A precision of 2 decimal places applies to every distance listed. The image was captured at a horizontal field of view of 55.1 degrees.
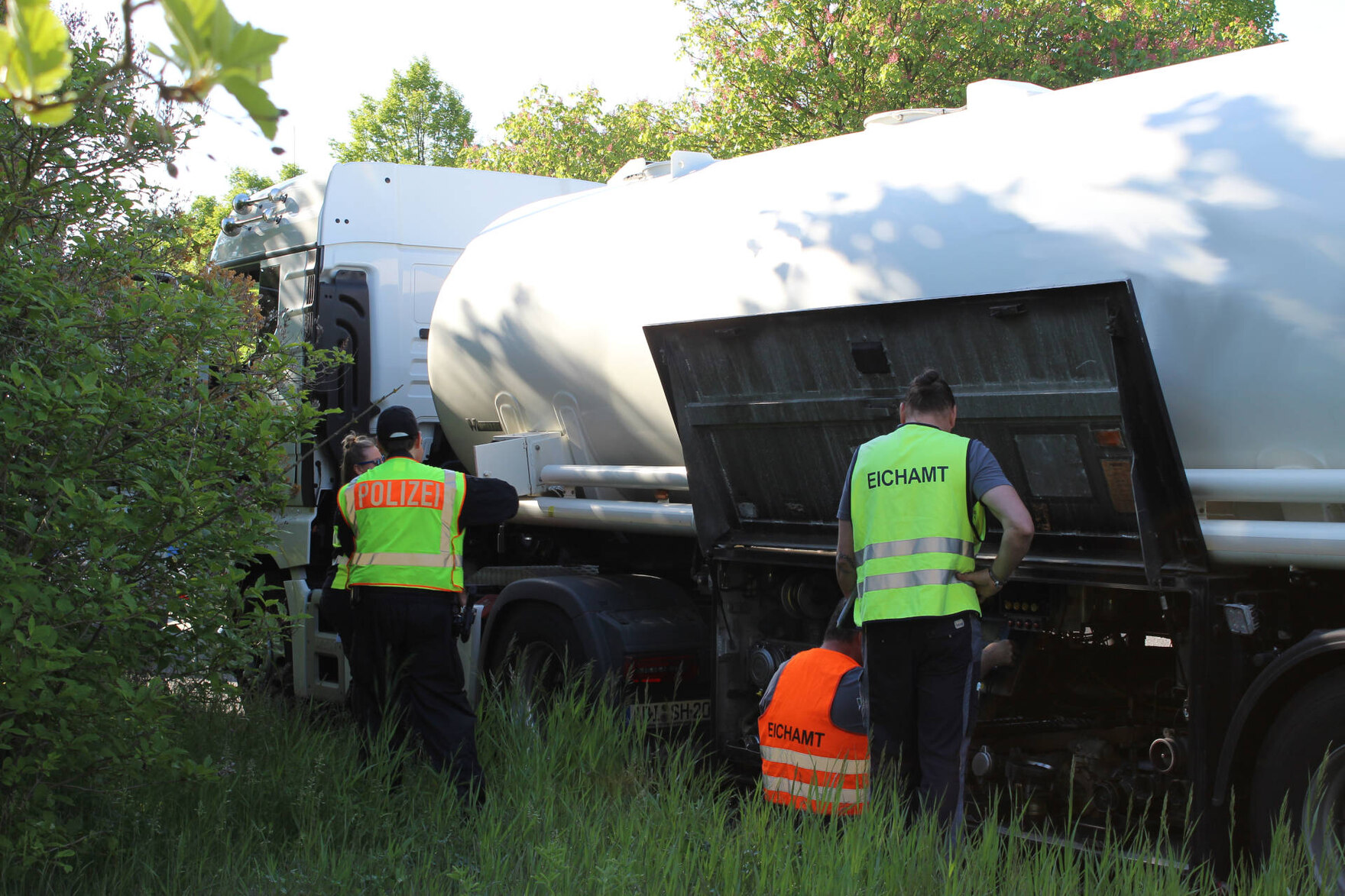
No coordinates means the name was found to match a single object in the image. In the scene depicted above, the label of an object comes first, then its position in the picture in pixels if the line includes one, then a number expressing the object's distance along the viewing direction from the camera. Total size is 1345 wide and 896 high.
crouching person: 4.00
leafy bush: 3.31
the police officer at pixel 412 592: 4.87
